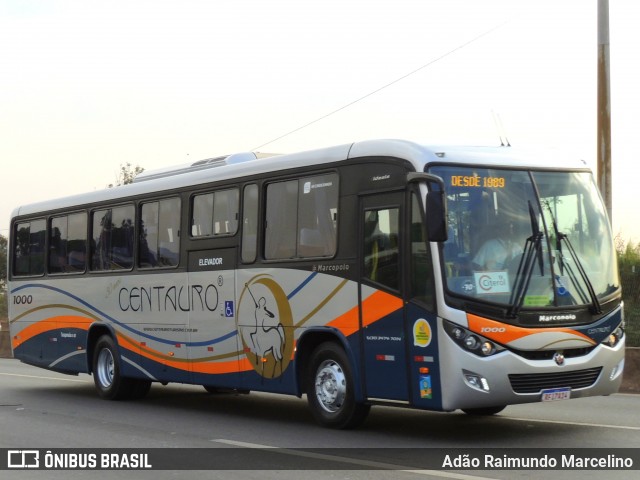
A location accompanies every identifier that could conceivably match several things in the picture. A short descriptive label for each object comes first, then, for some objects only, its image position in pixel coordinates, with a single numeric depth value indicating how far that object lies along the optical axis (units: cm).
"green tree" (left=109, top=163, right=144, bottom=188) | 5120
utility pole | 1891
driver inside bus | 1096
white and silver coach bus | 1082
